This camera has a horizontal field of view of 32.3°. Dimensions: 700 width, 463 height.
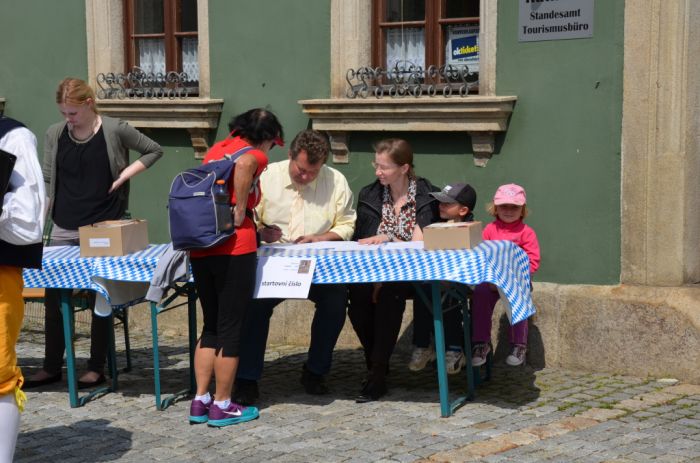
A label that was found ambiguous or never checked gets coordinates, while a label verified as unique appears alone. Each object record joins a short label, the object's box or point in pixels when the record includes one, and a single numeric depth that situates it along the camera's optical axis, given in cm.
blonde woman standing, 711
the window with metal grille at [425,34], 801
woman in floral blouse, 671
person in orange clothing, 473
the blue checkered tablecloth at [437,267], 597
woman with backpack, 605
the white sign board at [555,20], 735
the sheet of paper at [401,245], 637
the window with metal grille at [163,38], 944
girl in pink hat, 699
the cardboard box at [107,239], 657
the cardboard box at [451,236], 610
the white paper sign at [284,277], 621
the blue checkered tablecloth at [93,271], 648
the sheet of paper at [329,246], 649
